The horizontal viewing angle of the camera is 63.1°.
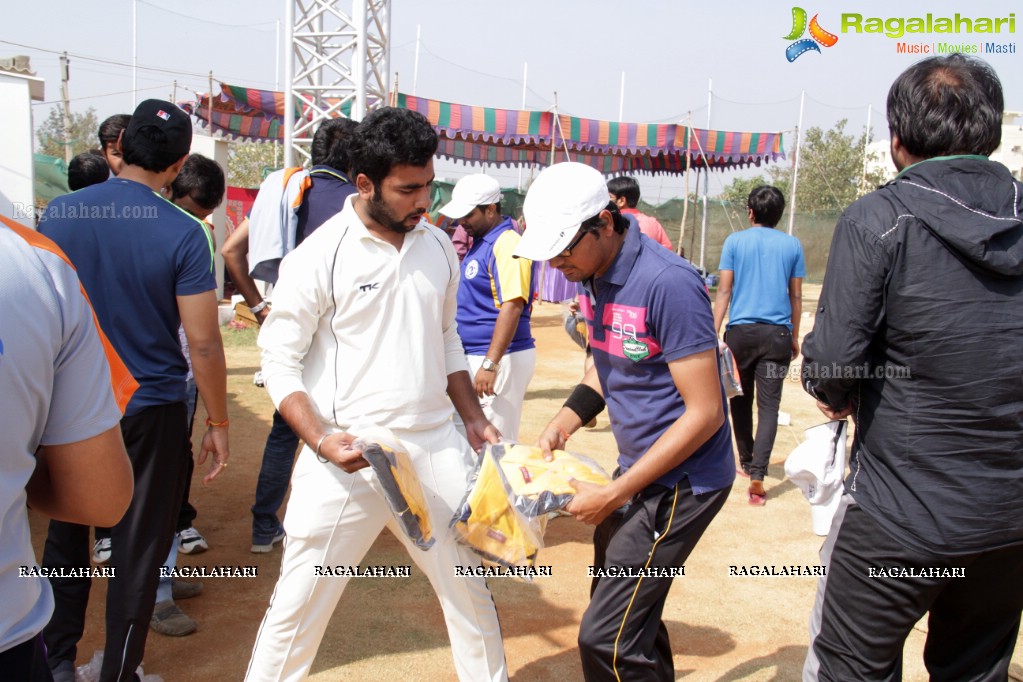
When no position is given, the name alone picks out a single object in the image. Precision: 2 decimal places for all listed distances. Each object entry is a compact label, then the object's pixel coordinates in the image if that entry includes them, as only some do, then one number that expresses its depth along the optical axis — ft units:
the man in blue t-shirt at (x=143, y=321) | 10.43
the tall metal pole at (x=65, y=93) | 53.01
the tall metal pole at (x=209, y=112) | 51.39
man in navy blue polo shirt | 8.86
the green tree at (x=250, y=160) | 99.79
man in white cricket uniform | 9.52
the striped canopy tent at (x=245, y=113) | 51.88
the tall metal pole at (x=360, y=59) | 43.83
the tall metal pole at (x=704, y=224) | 64.56
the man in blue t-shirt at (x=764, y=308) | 20.63
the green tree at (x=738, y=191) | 88.32
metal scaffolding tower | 44.16
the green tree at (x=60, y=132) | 105.40
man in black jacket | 7.32
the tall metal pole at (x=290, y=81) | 44.24
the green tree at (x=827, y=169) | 123.54
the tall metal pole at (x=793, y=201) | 71.87
